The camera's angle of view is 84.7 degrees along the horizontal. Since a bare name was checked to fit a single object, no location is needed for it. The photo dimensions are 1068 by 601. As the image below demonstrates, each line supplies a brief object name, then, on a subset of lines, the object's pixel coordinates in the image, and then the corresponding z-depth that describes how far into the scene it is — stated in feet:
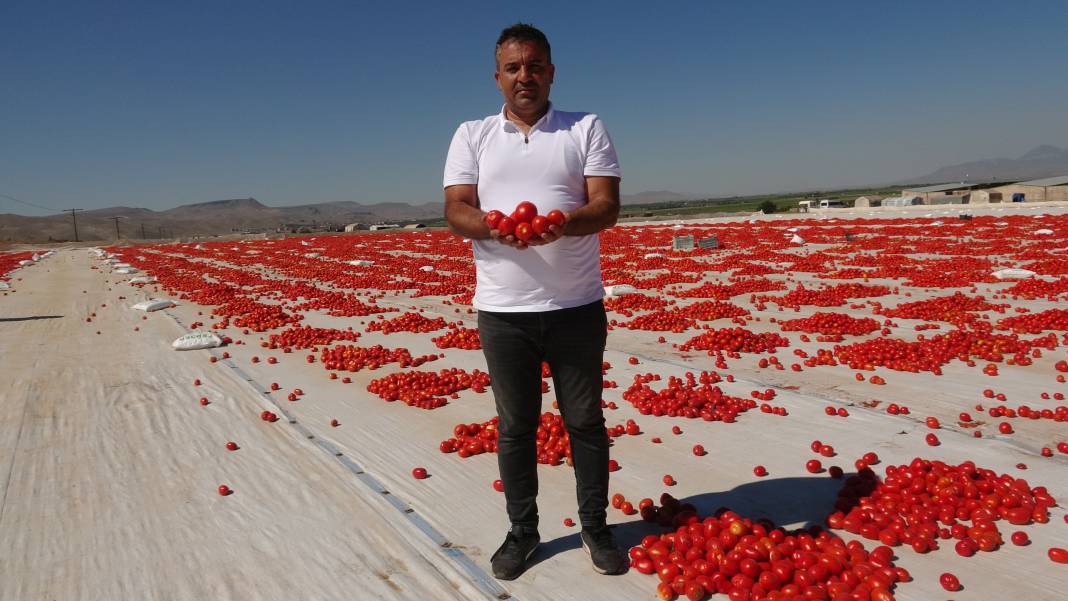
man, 9.52
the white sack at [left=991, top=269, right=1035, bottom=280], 44.31
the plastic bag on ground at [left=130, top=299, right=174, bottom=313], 47.01
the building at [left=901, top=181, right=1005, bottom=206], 177.78
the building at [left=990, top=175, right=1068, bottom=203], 161.38
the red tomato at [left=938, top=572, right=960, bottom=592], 10.40
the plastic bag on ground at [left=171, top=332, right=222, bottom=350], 31.65
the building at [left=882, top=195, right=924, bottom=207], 173.49
